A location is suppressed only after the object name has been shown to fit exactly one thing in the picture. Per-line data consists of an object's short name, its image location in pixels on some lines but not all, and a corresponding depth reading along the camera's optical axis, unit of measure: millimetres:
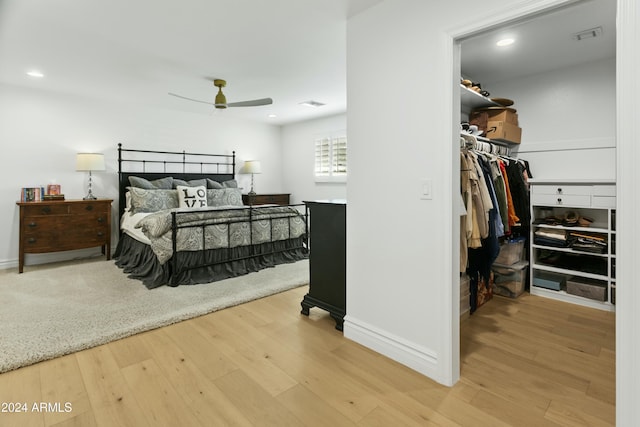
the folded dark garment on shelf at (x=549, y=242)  3188
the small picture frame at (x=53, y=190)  4559
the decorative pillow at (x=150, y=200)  4734
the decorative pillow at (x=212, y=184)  5818
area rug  2318
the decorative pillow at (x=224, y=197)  5508
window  6203
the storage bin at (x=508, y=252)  3291
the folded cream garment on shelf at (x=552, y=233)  3205
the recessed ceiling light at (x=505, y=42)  2811
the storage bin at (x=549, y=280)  3254
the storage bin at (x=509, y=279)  3279
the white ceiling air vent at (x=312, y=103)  5234
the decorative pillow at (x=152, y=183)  5070
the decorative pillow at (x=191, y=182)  5451
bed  3643
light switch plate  1907
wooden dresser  4094
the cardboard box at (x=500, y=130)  3305
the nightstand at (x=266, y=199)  6520
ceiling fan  3986
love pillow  5081
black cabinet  2574
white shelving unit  2947
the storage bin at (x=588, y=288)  2965
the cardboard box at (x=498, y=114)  3342
